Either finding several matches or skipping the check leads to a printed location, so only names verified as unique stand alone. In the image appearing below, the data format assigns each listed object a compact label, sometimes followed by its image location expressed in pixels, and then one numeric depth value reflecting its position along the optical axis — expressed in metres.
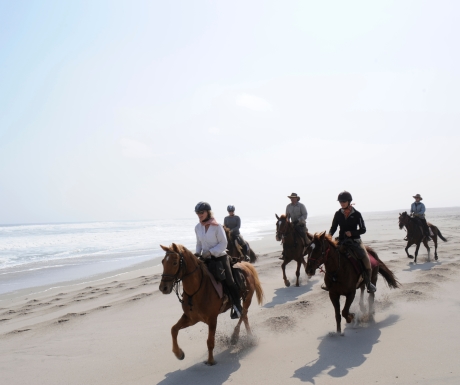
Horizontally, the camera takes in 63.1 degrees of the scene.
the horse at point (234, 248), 11.58
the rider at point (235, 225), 12.07
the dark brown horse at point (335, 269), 6.76
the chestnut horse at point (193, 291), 5.38
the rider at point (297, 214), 12.20
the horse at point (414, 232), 15.50
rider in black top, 7.37
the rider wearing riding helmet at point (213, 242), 6.24
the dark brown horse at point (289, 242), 11.77
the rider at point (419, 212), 15.72
